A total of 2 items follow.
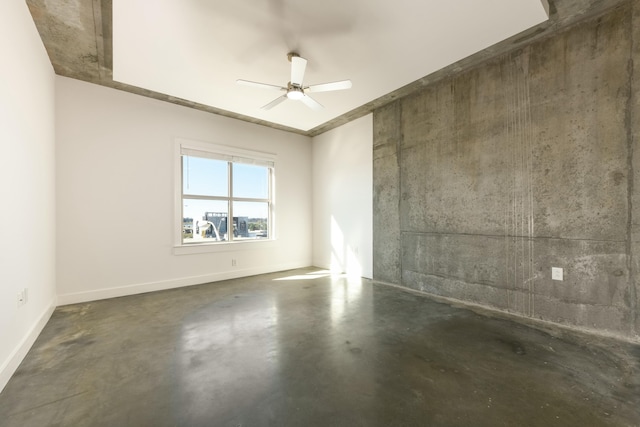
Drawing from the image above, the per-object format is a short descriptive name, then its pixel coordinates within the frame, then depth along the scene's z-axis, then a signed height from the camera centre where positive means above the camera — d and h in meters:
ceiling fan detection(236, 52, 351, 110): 2.67 +1.56
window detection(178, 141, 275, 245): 4.54 +0.48
